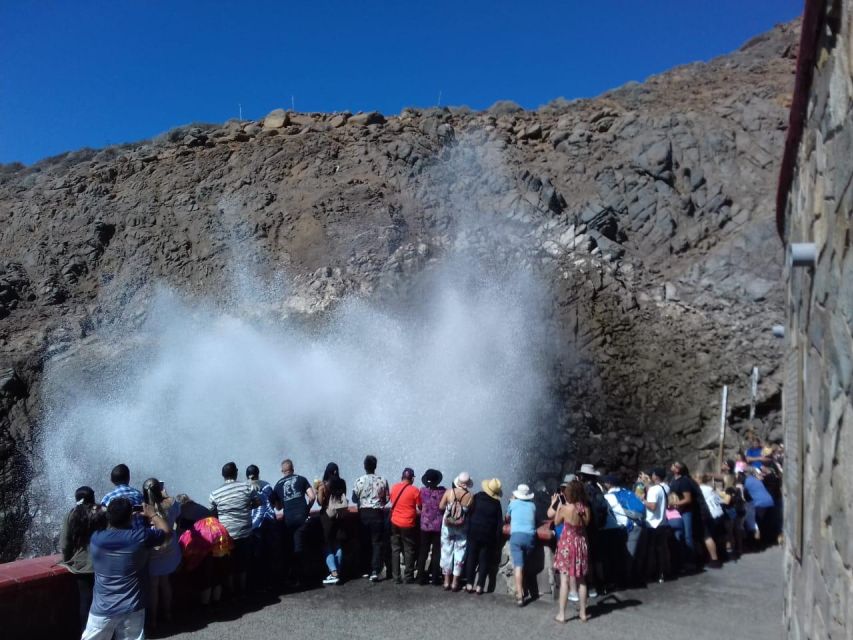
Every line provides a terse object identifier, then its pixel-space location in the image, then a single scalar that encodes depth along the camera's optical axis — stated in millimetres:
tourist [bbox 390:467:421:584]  9031
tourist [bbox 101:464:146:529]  6656
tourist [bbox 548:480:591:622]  7832
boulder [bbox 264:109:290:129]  41875
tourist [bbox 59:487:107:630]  6285
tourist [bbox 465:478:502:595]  8648
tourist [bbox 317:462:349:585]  9125
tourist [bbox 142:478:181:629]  7073
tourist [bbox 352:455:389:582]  9273
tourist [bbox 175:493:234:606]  7734
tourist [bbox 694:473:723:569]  10781
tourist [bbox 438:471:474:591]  8703
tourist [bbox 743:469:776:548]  12156
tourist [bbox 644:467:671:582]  9742
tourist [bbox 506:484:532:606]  8422
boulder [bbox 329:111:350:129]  40844
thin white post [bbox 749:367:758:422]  22641
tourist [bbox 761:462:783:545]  12539
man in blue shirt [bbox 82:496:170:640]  5676
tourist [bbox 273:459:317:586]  9000
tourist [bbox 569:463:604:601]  8914
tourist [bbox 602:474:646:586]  9297
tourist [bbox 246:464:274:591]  8773
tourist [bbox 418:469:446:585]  8984
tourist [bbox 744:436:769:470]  13898
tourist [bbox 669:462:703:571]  10539
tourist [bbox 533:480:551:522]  12338
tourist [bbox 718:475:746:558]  11469
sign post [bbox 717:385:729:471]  21373
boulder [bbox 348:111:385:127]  40812
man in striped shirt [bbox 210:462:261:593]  8125
